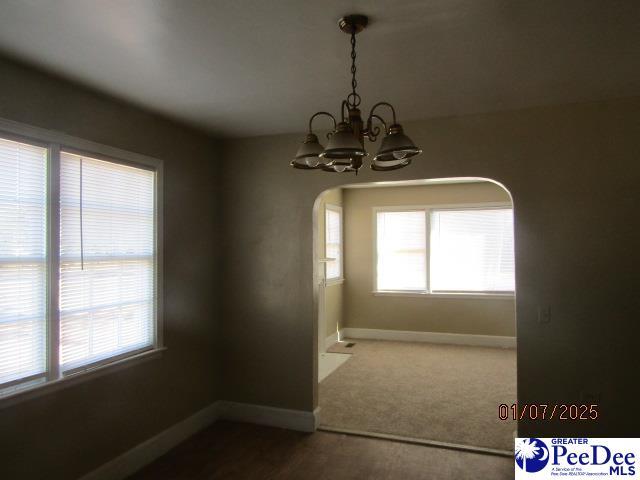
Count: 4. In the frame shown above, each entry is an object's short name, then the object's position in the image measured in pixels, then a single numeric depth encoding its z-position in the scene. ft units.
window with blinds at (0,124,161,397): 7.97
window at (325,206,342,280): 22.15
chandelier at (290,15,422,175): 5.92
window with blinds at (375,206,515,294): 21.81
